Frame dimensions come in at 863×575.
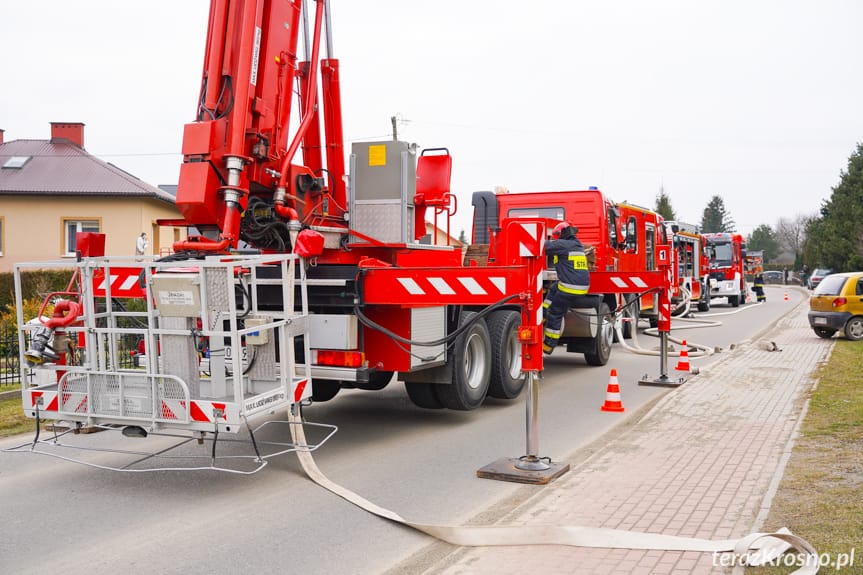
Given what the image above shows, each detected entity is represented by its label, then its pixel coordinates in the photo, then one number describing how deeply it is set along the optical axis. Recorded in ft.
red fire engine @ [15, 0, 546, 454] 19.24
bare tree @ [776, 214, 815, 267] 350.23
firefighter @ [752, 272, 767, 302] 123.13
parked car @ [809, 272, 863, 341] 58.44
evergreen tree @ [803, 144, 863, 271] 162.61
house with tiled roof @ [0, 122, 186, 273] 96.58
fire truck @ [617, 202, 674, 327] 49.16
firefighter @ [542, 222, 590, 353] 33.30
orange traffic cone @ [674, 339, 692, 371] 41.60
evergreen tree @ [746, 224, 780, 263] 365.20
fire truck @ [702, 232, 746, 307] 111.45
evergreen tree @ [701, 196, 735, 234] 381.19
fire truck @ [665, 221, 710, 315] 84.07
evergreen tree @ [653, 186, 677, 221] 259.39
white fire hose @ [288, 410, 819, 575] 13.99
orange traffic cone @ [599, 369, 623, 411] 31.37
